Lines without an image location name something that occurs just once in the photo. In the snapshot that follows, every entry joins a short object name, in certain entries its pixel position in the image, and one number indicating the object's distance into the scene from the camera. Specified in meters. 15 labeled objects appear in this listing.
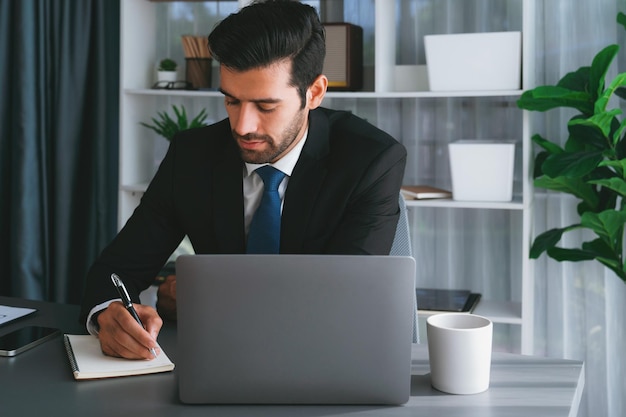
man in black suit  1.68
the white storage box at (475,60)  2.66
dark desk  1.17
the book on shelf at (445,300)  2.76
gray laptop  1.15
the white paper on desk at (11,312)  1.64
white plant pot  3.20
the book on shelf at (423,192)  2.81
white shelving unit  2.70
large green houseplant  2.45
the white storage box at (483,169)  2.68
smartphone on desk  1.43
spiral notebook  1.30
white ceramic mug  1.22
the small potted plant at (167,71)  3.21
